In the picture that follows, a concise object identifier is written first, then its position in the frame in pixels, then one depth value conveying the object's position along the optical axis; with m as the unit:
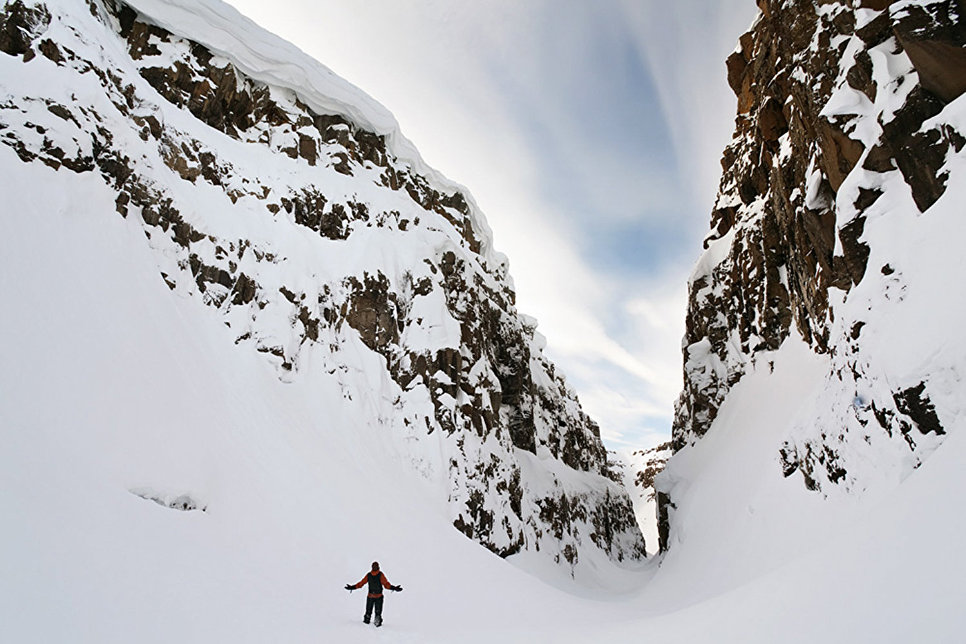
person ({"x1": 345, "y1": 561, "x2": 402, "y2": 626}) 7.71
